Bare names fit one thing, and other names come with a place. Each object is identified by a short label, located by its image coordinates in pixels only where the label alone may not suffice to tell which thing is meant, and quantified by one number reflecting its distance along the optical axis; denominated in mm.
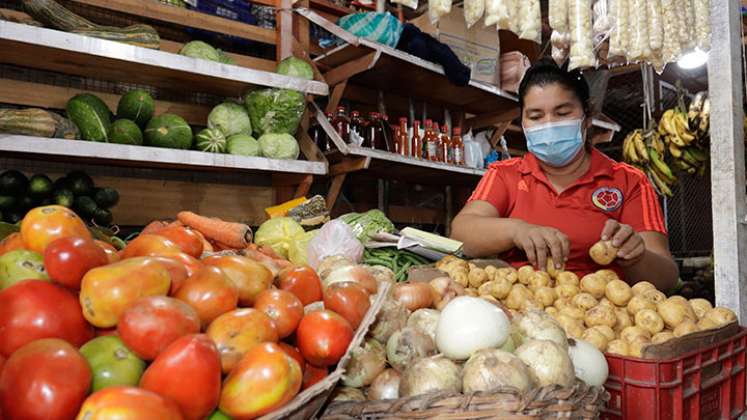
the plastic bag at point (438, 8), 2209
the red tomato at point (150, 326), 878
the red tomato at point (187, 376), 821
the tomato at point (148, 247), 1146
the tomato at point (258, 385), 891
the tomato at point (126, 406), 747
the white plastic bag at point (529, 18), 2309
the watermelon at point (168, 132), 3201
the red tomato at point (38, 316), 910
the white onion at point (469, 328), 1244
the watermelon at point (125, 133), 3039
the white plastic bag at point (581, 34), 2312
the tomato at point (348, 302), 1183
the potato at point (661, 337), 1673
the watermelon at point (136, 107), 3225
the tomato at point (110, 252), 1112
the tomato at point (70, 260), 960
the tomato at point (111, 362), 860
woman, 2561
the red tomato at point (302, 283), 1269
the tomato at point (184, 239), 1275
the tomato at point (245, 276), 1159
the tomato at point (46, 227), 1091
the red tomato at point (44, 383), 779
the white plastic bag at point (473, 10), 2273
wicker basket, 1027
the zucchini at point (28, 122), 2662
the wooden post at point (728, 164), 2248
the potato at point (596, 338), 1609
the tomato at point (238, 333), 949
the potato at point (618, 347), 1597
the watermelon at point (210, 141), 3387
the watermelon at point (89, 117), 2998
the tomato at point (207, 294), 1008
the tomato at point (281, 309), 1078
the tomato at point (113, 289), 917
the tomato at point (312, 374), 1068
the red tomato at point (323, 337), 1039
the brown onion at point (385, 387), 1178
